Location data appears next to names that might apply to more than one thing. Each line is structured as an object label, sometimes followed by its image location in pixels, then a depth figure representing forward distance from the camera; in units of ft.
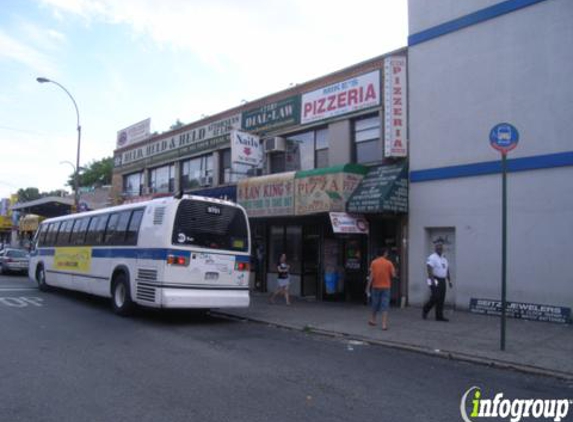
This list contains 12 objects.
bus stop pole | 27.17
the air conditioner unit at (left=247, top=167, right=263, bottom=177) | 63.57
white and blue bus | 36.55
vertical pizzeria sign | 46.93
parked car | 86.89
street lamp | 89.10
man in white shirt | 38.29
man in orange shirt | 35.58
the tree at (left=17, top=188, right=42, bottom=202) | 305.94
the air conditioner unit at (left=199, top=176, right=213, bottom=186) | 73.99
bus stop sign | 28.81
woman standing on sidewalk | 48.72
